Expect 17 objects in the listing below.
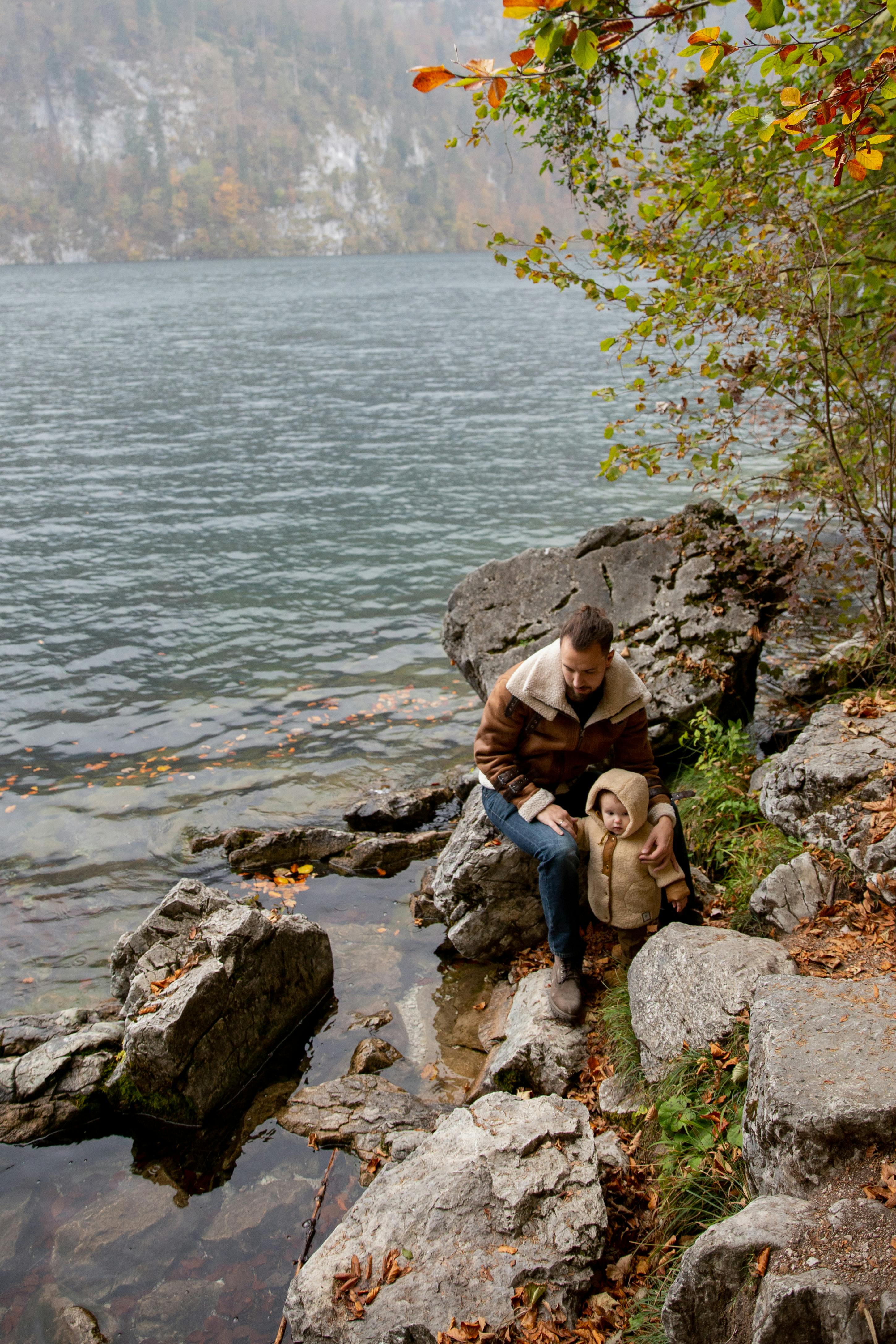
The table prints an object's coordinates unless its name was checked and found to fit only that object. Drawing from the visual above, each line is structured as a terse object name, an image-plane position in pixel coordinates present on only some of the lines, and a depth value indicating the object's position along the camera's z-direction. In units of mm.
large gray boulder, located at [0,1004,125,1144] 5488
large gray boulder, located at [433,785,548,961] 6320
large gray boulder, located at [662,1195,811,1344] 3074
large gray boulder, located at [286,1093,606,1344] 3633
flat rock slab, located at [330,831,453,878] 8203
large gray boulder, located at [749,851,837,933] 5234
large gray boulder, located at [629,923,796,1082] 4508
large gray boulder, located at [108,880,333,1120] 5461
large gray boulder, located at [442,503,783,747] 7625
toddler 5383
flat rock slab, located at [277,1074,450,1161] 5215
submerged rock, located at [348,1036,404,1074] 5848
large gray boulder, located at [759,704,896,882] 5098
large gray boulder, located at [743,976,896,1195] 3320
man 5332
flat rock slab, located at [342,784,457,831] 8828
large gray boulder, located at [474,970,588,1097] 5094
